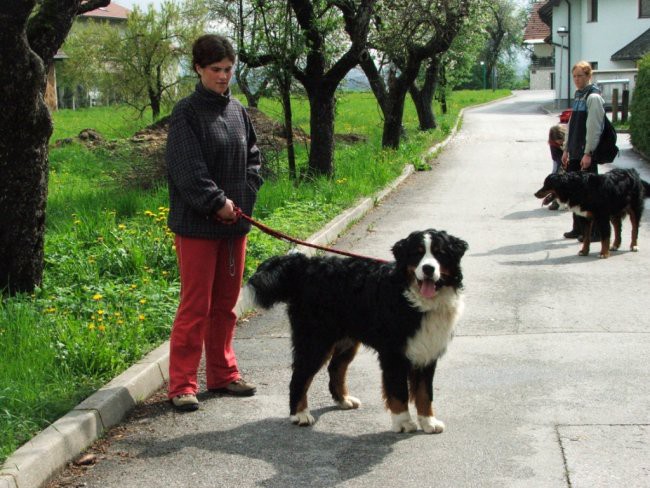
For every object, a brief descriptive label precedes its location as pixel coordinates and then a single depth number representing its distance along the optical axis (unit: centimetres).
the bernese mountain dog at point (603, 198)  1049
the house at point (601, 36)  5166
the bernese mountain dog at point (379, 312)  499
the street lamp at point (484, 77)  9112
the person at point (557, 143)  1471
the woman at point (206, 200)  552
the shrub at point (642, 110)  2158
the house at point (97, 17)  5262
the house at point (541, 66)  9158
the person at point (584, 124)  1112
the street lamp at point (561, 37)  5166
